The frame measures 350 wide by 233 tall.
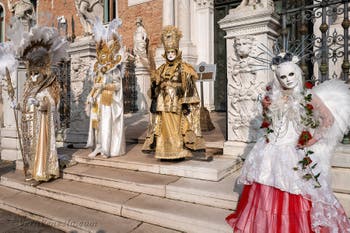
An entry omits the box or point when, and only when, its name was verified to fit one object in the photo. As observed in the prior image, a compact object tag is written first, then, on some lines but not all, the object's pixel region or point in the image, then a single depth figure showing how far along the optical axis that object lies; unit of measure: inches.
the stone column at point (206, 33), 426.9
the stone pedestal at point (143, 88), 447.5
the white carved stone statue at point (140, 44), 464.1
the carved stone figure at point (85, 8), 436.1
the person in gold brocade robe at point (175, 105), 183.5
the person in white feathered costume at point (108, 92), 210.7
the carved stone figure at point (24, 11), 302.8
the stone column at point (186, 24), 421.1
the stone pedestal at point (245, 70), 175.3
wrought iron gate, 157.2
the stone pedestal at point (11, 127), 298.2
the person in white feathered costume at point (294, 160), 104.0
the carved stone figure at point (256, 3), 177.2
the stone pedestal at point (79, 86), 282.8
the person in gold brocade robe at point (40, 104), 187.6
